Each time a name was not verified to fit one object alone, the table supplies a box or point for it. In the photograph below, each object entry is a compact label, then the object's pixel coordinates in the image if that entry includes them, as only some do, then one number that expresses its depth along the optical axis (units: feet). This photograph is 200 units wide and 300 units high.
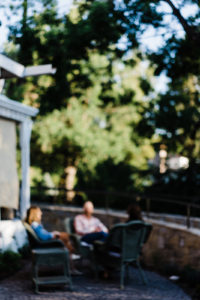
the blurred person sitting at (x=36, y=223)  27.55
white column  36.50
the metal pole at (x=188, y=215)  34.83
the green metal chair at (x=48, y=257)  25.95
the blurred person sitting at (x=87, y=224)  32.91
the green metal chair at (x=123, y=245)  28.50
